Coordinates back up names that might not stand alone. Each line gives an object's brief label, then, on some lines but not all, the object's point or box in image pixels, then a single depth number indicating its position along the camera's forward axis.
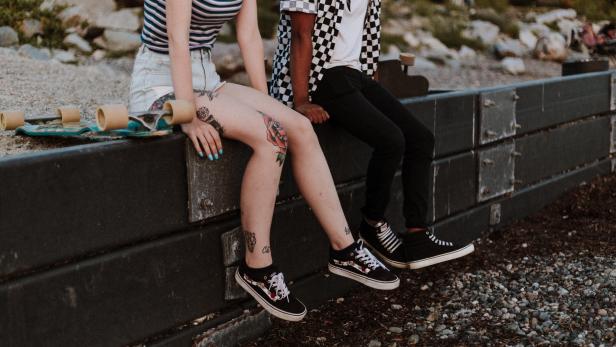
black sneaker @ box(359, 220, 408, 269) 4.09
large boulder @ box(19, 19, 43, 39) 11.14
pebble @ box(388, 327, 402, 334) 4.07
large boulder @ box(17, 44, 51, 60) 9.40
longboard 3.10
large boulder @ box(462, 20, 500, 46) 17.39
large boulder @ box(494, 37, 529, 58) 15.91
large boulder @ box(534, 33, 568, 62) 15.88
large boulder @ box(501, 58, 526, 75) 13.69
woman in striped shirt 3.38
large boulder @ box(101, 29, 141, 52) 12.32
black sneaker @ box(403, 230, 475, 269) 4.05
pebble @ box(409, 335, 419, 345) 3.96
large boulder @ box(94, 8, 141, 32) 13.17
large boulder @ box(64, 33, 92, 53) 11.67
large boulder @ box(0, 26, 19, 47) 10.28
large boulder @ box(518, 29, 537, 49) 17.41
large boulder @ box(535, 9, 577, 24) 20.08
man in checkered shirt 4.00
